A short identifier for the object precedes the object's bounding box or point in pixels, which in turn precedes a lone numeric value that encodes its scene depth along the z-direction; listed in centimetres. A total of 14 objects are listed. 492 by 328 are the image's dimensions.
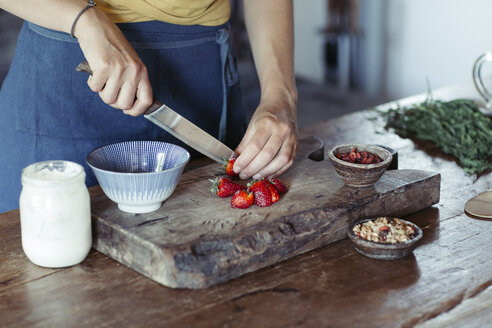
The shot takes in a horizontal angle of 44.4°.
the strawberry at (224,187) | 125
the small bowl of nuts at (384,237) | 112
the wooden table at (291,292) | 96
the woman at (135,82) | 125
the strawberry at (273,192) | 122
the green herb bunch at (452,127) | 164
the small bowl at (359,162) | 126
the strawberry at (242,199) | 119
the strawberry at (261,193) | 120
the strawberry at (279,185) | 126
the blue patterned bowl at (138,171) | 114
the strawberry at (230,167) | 136
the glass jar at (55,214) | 104
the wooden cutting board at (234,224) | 106
